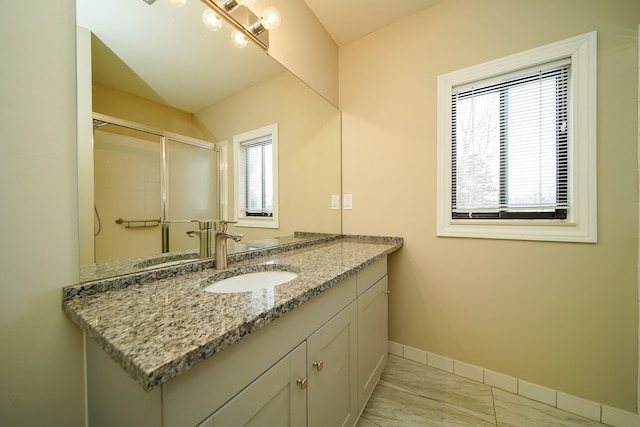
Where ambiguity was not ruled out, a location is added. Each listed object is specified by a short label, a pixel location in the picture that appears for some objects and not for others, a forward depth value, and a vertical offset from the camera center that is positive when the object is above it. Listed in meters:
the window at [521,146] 1.22 +0.37
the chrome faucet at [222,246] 1.04 -0.16
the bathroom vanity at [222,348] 0.45 -0.34
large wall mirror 0.75 +0.37
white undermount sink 1.00 -0.33
